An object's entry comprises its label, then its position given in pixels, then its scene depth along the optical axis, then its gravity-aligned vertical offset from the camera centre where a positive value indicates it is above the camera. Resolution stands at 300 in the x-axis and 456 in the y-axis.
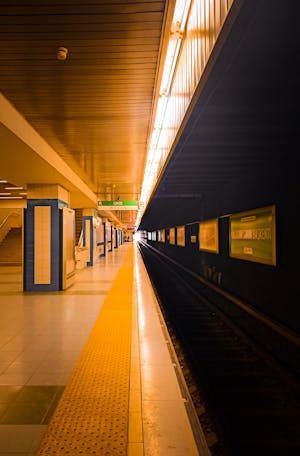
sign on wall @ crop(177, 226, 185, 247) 20.23 -0.10
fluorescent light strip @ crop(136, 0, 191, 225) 3.80 +2.15
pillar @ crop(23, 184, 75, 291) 10.41 -0.18
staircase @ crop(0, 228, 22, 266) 19.89 -0.80
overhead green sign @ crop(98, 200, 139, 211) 17.92 +1.45
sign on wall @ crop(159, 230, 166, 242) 33.63 -0.16
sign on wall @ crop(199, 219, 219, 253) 11.59 -0.06
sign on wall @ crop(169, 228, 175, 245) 25.72 -0.13
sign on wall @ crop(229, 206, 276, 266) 6.82 -0.03
